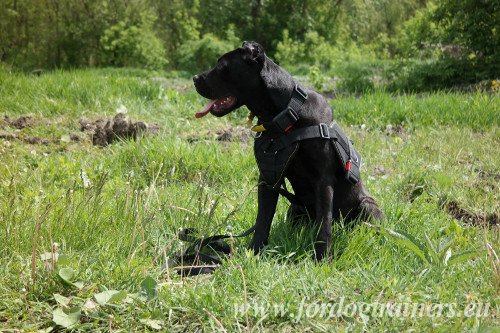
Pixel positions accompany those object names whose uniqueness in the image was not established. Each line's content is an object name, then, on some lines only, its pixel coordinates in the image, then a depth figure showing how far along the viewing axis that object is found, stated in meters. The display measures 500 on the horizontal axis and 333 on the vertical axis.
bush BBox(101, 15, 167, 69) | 16.86
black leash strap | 2.81
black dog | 2.86
